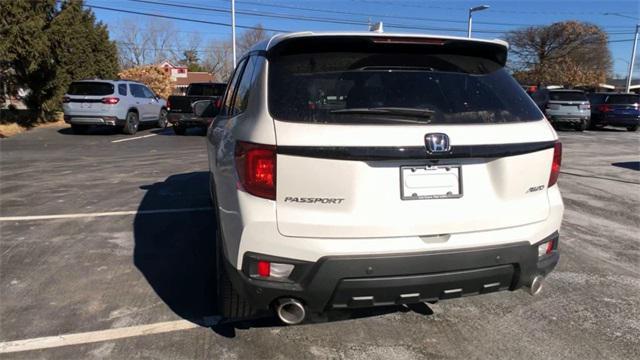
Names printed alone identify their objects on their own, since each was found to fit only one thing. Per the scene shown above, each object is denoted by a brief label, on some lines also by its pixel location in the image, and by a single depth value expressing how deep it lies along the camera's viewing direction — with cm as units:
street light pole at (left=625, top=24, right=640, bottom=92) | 4419
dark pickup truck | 1616
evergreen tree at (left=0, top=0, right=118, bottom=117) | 1489
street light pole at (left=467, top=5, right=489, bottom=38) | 3025
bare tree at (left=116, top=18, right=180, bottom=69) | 6600
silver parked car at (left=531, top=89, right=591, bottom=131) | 2014
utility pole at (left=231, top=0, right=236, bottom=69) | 3031
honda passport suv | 250
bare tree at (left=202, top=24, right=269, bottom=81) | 7394
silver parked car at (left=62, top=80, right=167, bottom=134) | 1581
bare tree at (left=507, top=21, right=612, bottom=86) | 5584
